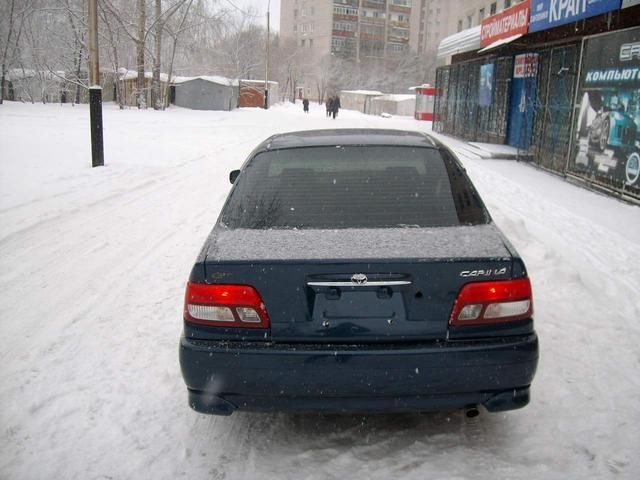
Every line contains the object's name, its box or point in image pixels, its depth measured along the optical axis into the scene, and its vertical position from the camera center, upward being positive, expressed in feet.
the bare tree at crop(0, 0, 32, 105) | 138.00 +14.51
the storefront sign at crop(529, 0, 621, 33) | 36.20 +6.55
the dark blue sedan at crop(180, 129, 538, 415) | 9.25 -3.38
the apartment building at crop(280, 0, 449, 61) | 376.48 +50.15
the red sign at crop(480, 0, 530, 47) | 49.95 +7.59
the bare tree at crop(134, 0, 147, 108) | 119.24 +9.13
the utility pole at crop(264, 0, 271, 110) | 185.37 +1.65
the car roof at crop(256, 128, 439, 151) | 12.92 -0.75
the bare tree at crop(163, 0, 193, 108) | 131.47 +15.34
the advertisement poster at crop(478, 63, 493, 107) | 64.13 +2.50
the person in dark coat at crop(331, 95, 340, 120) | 136.62 -0.55
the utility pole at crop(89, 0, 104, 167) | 43.52 -0.05
